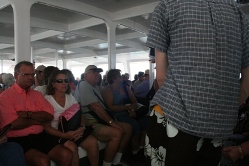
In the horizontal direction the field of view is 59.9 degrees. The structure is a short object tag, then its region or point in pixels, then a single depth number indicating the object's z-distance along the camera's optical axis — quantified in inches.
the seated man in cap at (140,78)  269.3
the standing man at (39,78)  154.2
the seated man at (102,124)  116.6
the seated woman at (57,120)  99.3
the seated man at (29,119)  88.6
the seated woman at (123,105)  142.6
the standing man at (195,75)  34.4
